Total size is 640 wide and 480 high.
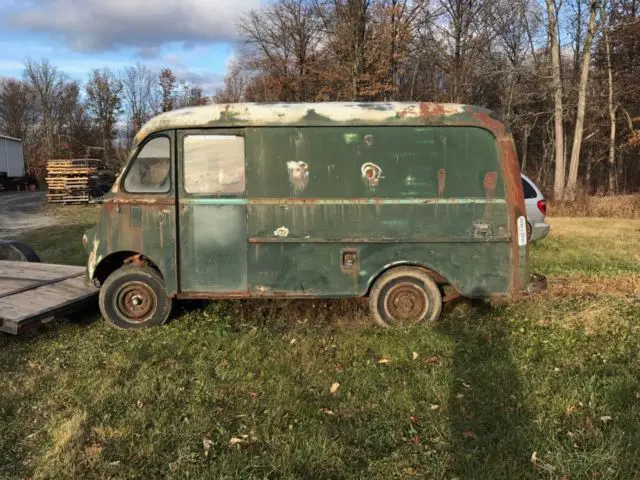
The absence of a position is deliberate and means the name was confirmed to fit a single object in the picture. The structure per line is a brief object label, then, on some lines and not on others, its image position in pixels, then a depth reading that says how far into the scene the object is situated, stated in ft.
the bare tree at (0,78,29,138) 172.35
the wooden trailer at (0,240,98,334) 16.90
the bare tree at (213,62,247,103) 156.66
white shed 116.06
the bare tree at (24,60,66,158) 174.91
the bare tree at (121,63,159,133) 185.33
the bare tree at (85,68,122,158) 179.42
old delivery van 17.10
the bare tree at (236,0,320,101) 115.85
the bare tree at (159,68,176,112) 188.15
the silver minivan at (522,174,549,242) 29.91
